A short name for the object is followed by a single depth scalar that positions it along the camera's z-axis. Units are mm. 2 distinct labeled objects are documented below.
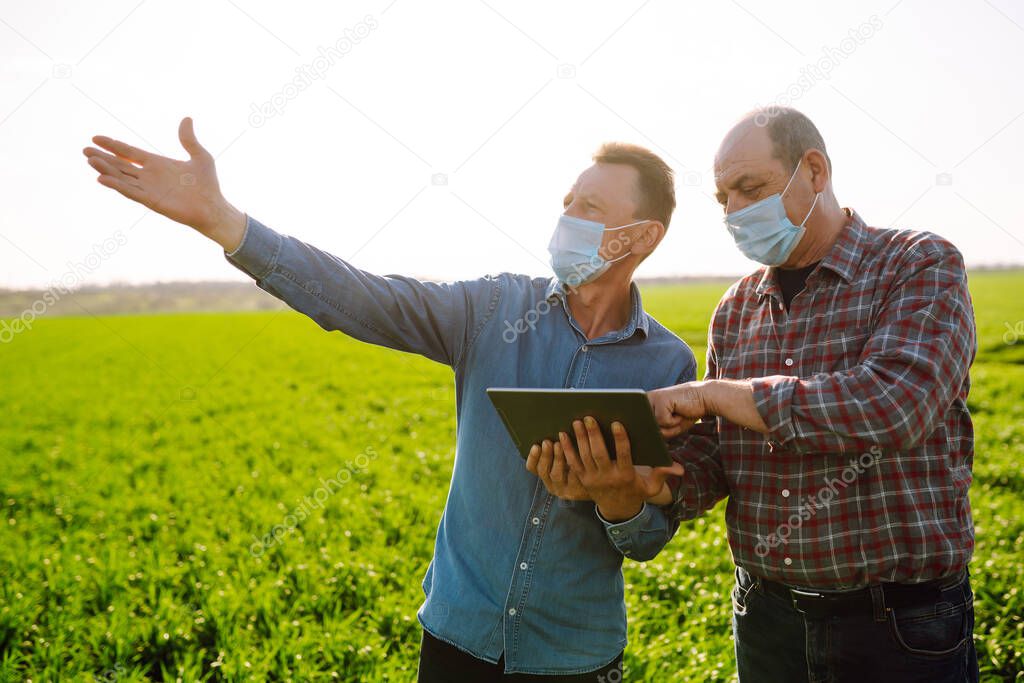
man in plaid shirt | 2021
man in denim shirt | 2105
